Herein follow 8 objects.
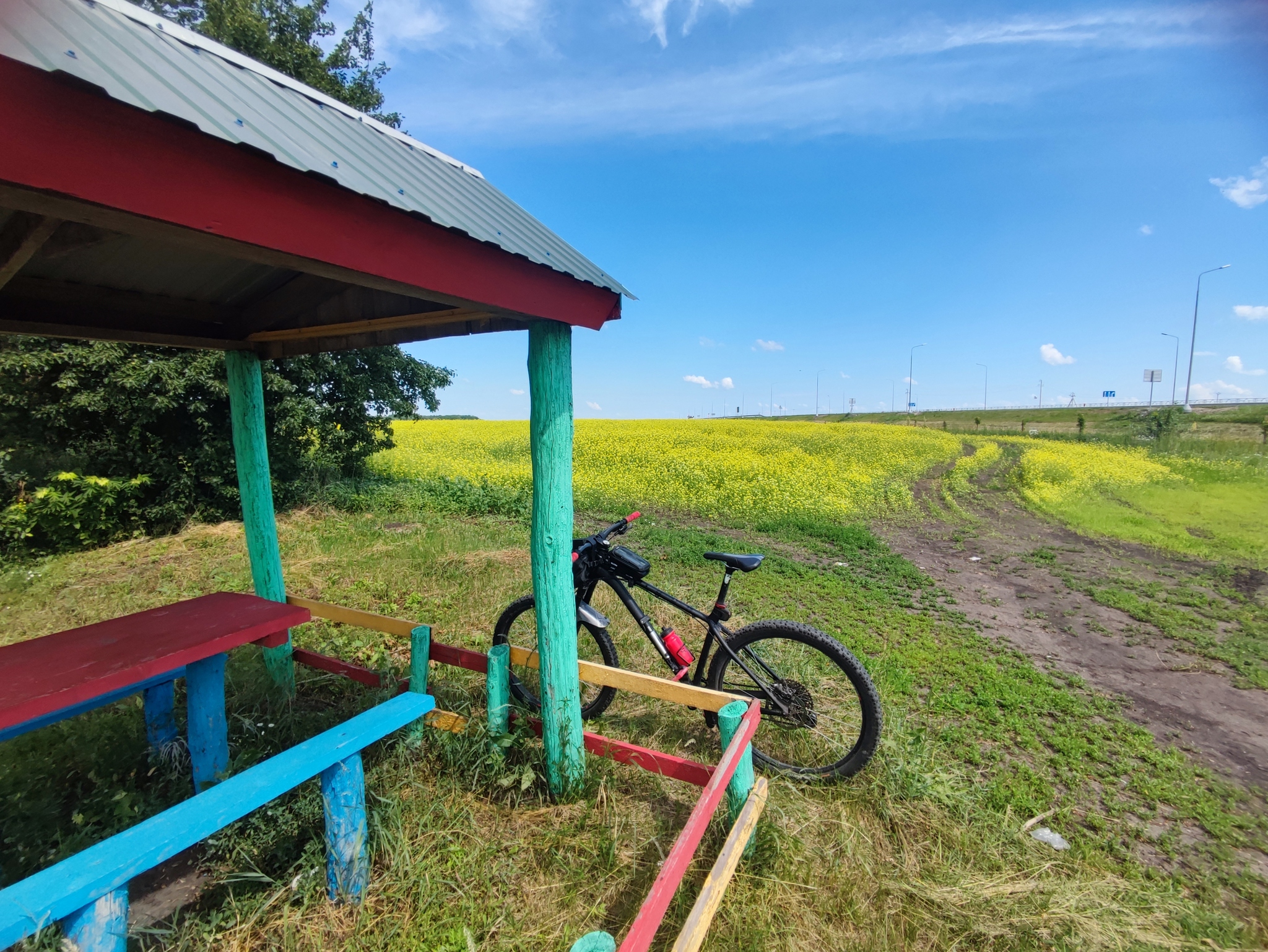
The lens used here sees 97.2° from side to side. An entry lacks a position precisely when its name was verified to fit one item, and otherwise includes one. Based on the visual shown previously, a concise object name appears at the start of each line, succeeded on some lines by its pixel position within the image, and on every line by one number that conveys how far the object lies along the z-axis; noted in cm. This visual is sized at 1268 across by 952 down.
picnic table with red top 202
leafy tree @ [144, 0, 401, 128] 830
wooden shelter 111
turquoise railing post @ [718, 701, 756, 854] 213
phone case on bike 298
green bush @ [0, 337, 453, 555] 661
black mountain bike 268
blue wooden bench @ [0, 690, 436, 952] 122
